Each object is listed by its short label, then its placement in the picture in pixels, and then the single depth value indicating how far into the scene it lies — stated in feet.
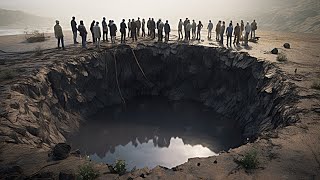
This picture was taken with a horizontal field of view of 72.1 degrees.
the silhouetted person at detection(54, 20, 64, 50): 43.03
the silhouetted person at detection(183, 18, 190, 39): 53.78
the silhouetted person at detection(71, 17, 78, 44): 45.21
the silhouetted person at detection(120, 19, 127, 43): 49.47
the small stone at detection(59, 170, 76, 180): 17.26
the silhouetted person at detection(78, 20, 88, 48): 45.10
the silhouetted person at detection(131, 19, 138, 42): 52.19
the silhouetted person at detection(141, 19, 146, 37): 56.83
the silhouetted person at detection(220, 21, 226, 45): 50.73
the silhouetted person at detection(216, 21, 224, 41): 53.14
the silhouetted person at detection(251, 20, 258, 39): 55.14
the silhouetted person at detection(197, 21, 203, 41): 54.02
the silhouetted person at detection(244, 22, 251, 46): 50.36
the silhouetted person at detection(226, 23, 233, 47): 48.78
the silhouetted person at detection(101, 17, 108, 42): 48.83
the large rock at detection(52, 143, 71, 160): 19.81
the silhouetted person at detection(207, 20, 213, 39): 55.92
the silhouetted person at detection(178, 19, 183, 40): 54.83
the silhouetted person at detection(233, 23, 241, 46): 50.24
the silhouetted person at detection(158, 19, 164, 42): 51.52
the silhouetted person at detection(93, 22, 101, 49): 46.63
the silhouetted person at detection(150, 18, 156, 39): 54.56
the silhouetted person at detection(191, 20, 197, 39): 54.42
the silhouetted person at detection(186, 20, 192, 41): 53.36
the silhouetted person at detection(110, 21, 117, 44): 49.09
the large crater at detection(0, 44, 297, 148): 28.20
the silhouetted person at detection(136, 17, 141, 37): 55.26
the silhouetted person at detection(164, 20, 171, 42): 51.59
